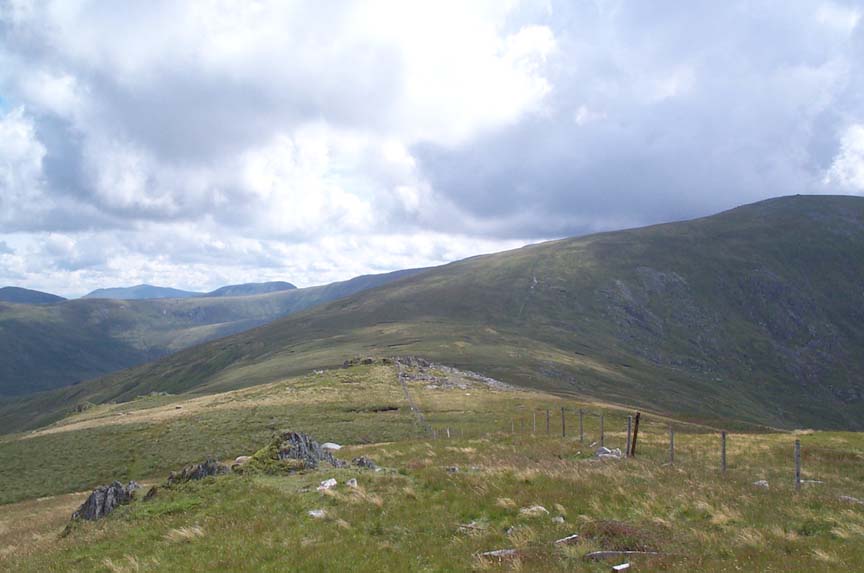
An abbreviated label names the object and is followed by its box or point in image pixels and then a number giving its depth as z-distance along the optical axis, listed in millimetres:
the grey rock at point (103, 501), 23422
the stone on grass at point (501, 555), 12797
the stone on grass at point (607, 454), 25844
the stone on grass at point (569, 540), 13600
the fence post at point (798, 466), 20362
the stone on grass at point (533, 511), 16281
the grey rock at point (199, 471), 24828
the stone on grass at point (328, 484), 21078
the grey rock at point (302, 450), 27234
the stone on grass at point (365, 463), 27083
